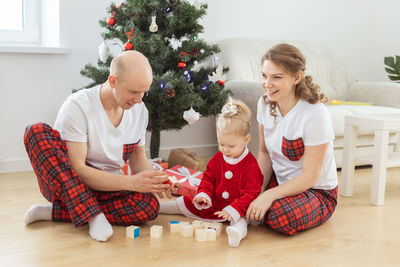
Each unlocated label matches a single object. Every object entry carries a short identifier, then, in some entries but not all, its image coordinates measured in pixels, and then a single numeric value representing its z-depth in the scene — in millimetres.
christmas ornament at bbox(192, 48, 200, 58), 2707
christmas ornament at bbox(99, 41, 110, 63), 2657
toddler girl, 1919
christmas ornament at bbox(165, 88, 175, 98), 2483
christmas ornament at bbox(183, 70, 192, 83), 2654
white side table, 2428
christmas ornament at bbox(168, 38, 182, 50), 3166
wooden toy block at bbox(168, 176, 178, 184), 2482
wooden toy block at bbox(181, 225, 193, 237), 1895
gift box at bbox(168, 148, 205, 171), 2896
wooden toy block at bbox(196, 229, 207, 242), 1849
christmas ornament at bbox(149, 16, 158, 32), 2588
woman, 1919
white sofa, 3034
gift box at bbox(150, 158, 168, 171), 2676
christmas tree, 2564
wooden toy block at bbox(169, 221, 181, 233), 1939
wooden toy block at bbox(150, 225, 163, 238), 1871
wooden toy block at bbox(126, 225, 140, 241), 1841
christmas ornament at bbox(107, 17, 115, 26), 2656
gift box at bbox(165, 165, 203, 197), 2424
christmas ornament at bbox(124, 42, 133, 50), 2557
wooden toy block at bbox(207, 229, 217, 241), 1859
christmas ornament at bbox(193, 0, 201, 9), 2687
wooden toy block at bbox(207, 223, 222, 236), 1908
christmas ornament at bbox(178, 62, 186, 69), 2639
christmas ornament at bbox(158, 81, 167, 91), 2518
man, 1784
